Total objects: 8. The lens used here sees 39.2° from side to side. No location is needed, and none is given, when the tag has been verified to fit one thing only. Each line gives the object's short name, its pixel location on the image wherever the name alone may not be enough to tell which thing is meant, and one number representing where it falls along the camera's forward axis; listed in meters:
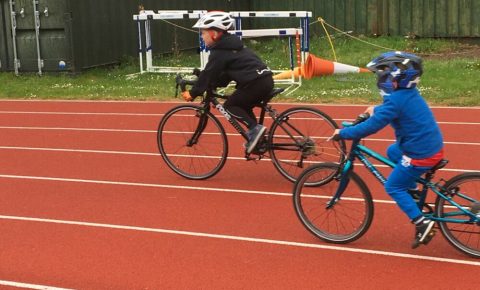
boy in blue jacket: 4.69
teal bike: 4.77
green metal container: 17.84
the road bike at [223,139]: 7.01
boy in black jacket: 6.98
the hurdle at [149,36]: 16.38
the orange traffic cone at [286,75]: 15.16
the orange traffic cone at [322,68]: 15.46
